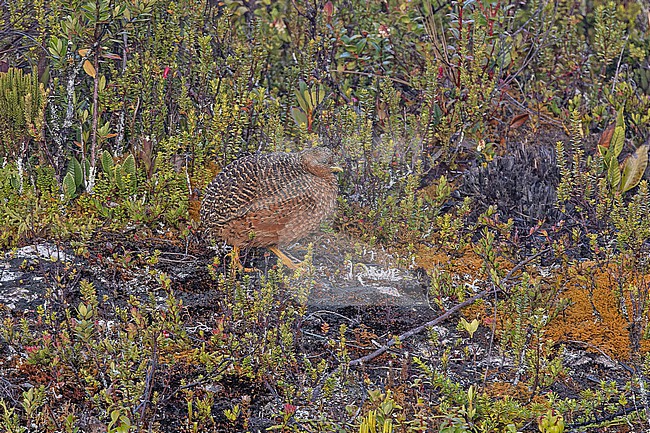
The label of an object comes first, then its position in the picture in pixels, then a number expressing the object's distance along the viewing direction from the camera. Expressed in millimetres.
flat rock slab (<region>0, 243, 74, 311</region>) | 9531
